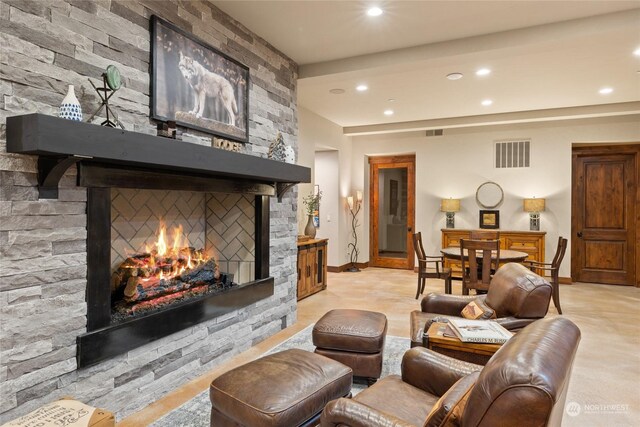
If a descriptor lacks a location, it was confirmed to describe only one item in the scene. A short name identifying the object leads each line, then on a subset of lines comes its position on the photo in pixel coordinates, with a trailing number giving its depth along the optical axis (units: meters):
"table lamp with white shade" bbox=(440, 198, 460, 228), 7.46
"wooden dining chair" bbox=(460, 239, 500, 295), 4.78
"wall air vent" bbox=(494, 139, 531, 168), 7.15
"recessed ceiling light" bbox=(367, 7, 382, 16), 3.23
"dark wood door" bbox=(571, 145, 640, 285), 6.77
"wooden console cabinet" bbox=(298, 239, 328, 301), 5.60
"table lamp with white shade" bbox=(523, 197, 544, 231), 6.78
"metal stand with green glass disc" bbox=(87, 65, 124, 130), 2.13
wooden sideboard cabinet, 6.63
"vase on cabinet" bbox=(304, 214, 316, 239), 6.16
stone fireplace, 1.87
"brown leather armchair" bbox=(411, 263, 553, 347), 2.66
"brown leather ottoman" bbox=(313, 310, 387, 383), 2.80
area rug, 2.38
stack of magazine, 2.28
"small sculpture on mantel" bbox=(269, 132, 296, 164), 3.81
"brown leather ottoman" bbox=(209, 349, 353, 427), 1.78
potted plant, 6.17
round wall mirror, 7.30
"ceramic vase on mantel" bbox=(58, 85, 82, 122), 1.94
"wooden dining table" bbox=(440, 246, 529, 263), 5.03
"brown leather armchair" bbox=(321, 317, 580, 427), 1.01
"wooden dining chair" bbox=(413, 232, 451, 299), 5.42
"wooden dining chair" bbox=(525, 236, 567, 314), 4.94
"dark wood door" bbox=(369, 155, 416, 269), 8.35
